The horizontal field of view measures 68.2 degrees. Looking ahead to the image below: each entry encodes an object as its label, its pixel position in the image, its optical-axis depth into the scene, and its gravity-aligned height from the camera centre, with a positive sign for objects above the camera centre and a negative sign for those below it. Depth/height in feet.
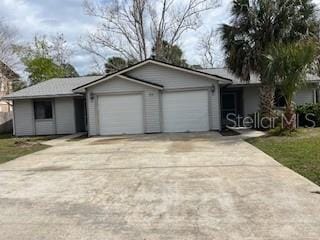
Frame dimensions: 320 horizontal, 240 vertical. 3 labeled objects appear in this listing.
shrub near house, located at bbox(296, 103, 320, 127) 37.95 -1.45
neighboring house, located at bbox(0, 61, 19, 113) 71.52 +12.23
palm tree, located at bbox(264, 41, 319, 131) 29.84 +4.99
